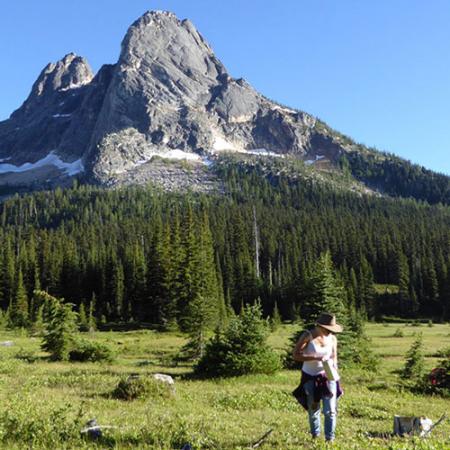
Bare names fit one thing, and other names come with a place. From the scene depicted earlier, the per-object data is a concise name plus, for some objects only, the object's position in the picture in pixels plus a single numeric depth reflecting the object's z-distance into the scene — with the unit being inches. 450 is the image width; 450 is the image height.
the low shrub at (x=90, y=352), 1134.4
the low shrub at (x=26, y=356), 1126.0
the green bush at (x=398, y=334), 2098.8
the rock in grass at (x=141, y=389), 631.8
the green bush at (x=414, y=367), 959.4
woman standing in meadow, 365.4
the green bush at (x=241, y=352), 900.6
